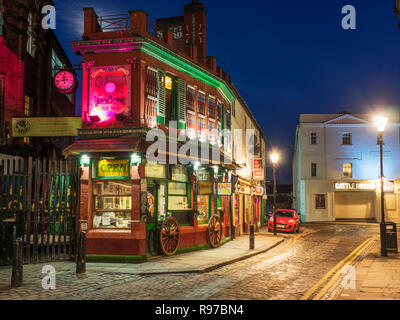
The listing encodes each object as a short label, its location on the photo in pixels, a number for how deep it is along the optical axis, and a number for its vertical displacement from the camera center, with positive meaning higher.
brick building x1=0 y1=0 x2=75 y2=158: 17.53 +5.71
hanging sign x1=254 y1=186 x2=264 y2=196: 30.44 +0.11
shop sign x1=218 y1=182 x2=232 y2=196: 18.86 +0.14
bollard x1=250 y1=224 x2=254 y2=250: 18.25 -2.07
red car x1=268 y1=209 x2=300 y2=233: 28.41 -1.98
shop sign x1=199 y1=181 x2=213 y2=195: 18.02 +0.17
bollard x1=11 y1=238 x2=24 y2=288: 9.97 -1.80
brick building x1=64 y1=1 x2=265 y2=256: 14.38 +1.78
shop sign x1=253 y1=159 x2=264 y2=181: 30.81 +1.65
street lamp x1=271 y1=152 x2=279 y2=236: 27.62 +2.25
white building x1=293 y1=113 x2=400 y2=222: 44.34 +2.77
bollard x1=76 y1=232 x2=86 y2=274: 11.77 -1.81
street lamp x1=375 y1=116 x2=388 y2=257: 16.28 -1.21
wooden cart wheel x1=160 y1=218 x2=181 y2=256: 15.20 -1.66
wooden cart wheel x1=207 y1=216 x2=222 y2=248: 18.36 -1.78
